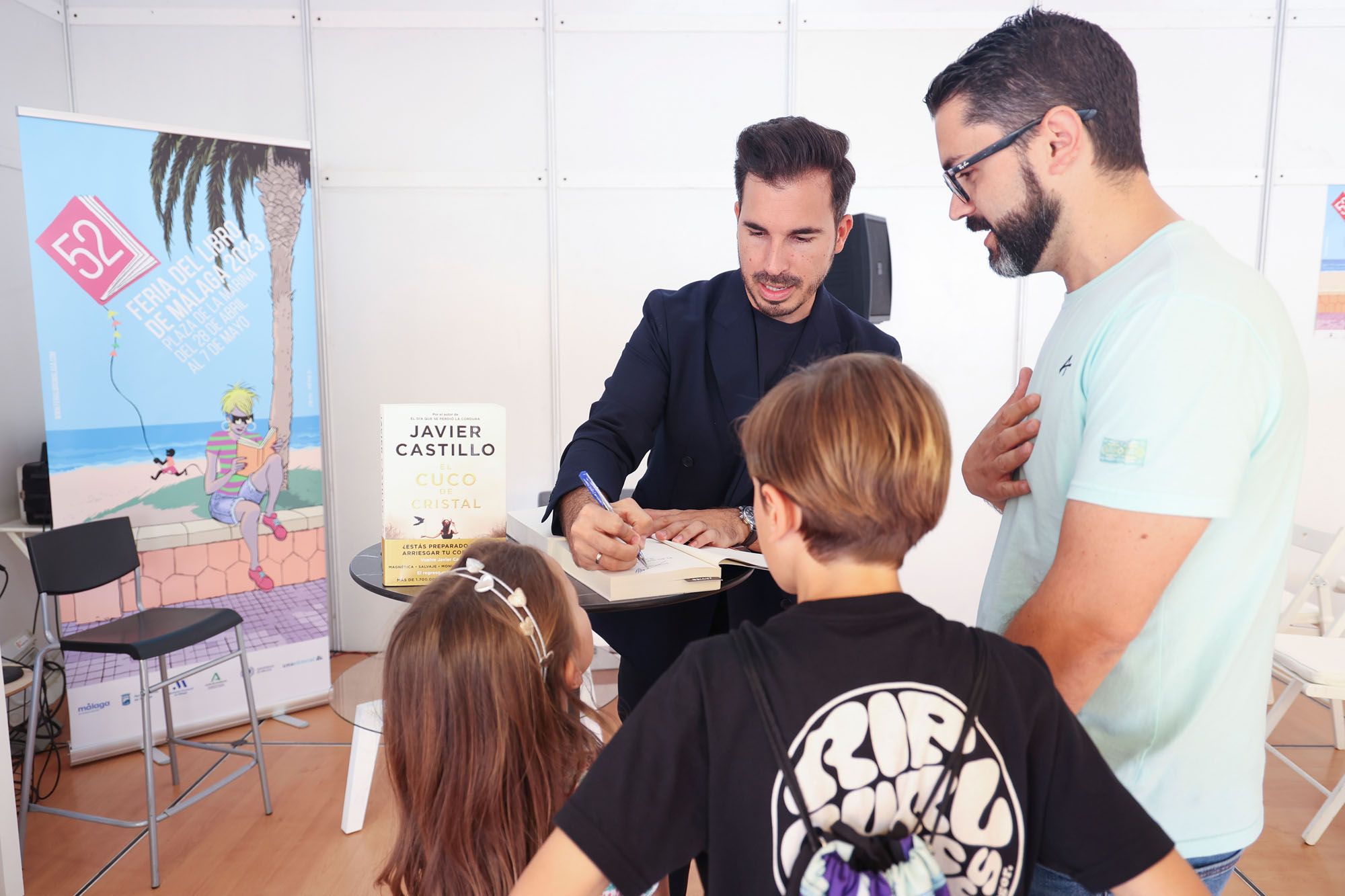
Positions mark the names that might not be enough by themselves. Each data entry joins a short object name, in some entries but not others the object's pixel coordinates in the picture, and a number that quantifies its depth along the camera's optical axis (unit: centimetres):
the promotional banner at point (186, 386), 317
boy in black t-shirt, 79
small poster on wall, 424
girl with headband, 112
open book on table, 142
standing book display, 147
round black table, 141
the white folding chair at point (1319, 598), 338
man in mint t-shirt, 87
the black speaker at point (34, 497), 342
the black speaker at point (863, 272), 333
